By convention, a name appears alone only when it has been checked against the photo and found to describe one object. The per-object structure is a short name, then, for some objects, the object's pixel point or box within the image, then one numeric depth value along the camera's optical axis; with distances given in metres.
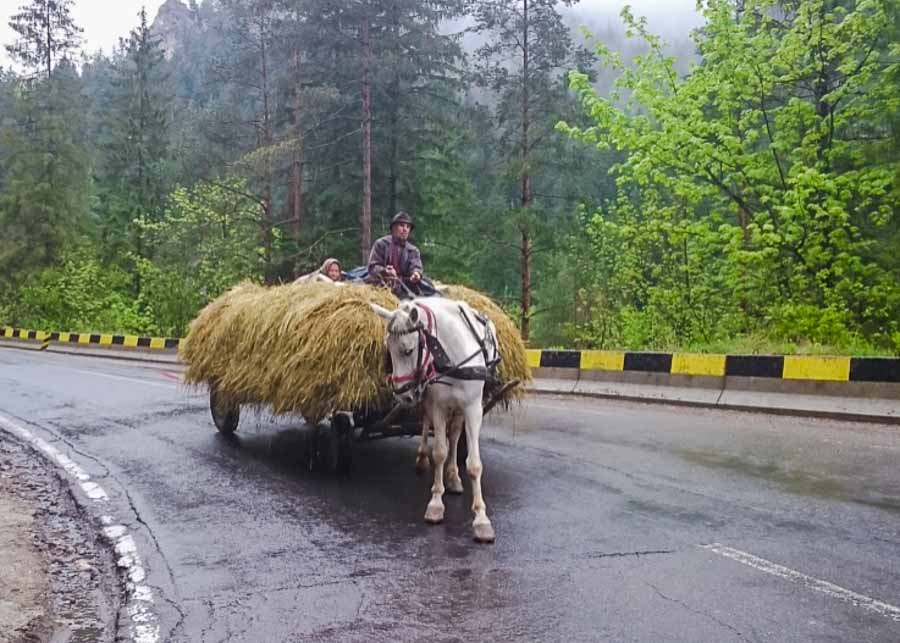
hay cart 7.96
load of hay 7.71
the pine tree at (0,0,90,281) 45.84
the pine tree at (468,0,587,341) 28.19
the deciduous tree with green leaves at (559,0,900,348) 14.26
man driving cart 9.06
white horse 6.56
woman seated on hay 10.59
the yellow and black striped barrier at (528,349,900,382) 11.12
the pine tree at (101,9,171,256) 50.34
